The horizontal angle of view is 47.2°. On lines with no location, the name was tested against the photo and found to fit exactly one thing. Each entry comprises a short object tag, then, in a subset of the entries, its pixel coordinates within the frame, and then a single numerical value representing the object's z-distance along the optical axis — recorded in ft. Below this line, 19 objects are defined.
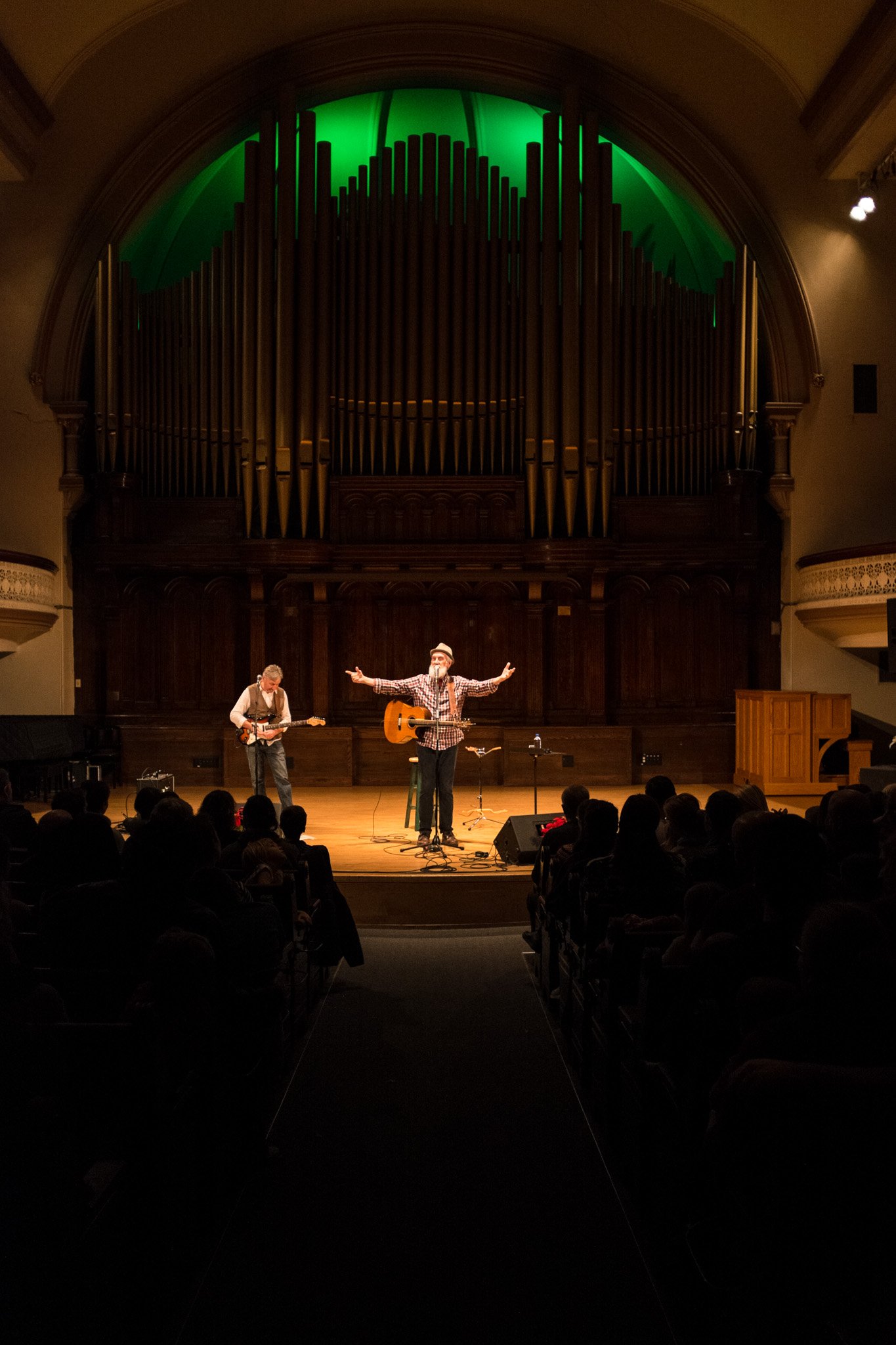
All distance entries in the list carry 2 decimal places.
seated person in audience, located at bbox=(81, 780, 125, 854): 17.42
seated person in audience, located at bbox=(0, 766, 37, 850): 16.19
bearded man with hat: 25.25
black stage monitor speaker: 22.26
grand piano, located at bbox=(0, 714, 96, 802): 32.73
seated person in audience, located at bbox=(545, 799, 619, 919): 14.34
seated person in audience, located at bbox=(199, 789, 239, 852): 16.22
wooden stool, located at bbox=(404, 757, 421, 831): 28.37
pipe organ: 37.78
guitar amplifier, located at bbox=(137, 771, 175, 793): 24.52
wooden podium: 34.40
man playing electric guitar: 26.76
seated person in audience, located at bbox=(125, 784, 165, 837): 16.13
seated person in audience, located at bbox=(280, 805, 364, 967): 16.02
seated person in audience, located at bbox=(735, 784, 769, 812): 15.46
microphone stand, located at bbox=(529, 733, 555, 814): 25.46
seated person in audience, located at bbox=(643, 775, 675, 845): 17.39
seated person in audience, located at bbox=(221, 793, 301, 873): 15.26
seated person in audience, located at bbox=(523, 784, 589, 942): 16.99
